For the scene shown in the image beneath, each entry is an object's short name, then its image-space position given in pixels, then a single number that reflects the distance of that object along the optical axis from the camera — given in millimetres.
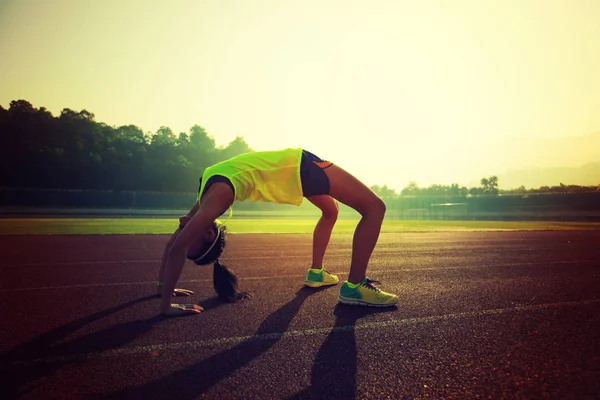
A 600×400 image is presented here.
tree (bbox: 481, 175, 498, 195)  98938
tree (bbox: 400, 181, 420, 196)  90688
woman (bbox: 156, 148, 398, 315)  3148
